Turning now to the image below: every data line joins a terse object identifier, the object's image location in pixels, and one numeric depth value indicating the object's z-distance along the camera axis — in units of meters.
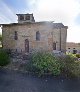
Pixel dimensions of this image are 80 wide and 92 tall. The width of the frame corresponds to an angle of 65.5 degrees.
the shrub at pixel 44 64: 6.18
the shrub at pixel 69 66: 6.09
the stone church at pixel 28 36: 10.67
